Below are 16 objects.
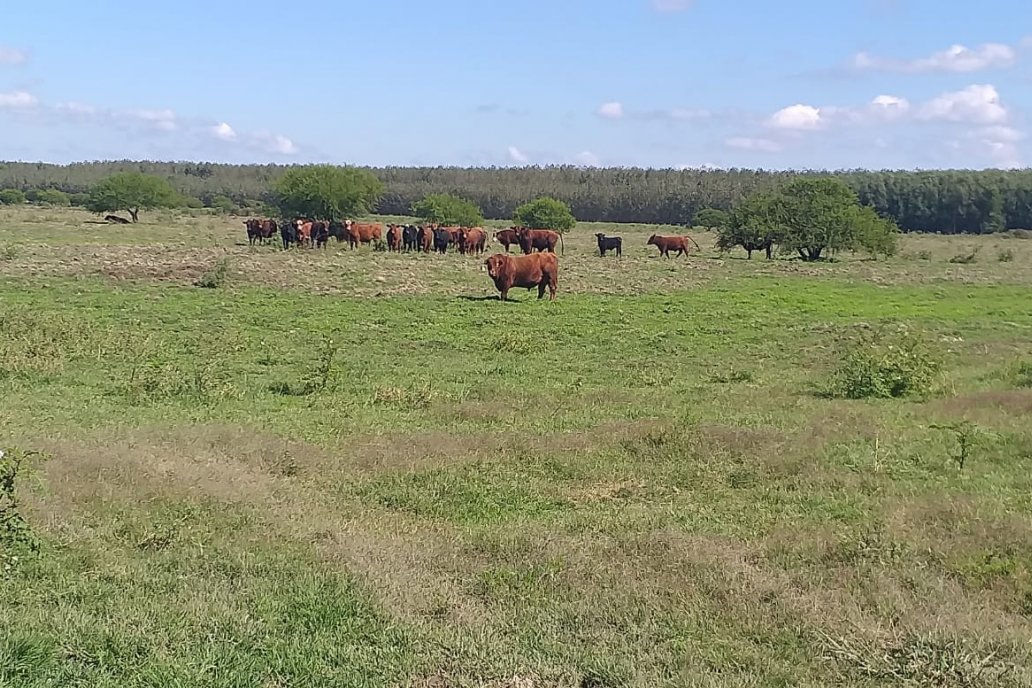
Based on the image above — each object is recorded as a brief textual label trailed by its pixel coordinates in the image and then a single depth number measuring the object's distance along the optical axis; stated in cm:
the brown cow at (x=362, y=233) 4100
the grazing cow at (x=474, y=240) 4009
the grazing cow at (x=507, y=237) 4203
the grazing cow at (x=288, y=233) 3950
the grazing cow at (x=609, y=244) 4209
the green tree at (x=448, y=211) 5641
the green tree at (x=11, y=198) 8056
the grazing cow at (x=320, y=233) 4023
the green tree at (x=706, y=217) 6429
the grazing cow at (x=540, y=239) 4062
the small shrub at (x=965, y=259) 4069
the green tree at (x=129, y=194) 6053
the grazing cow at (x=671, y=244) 4350
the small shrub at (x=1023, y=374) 1273
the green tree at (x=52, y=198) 8555
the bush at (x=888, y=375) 1242
